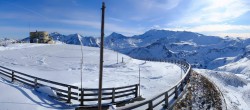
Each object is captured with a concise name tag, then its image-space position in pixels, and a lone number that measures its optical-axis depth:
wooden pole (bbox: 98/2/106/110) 4.71
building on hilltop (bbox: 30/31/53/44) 57.58
